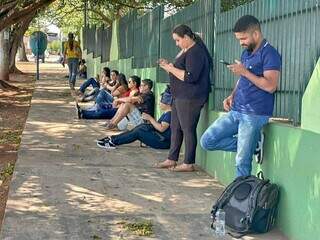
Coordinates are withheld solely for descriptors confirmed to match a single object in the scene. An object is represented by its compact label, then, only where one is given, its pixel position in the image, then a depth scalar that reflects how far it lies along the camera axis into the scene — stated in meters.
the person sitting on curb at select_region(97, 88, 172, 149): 8.31
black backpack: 4.79
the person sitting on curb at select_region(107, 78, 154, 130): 9.81
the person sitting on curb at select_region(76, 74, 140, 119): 12.02
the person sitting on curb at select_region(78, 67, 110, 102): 13.60
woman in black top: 6.86
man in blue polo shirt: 4.96
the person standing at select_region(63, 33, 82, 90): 19.06
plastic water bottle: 4.97
